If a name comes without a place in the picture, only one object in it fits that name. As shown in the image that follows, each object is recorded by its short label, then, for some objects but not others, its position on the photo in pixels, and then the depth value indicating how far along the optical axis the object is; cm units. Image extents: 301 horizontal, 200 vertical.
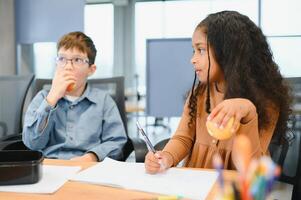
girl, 114
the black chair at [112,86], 189
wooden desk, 76
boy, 140
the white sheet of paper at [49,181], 81
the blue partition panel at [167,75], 256
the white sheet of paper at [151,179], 79
